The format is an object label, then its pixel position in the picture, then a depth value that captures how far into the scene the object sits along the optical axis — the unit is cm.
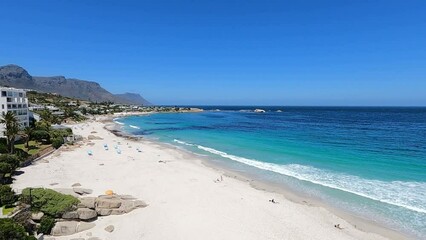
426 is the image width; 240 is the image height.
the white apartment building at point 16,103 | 4584
